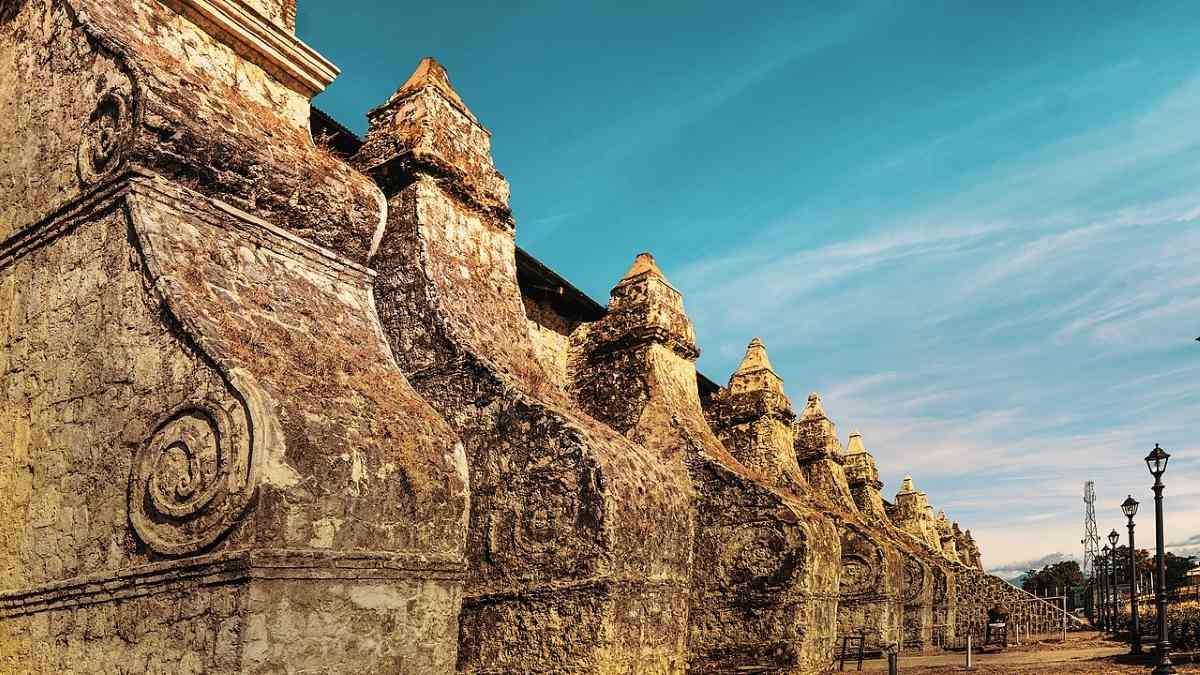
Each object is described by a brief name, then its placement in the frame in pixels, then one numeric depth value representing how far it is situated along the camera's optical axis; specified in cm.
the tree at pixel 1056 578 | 9911
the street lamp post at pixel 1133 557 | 2038
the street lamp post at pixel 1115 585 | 2928
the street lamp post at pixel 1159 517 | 1519
